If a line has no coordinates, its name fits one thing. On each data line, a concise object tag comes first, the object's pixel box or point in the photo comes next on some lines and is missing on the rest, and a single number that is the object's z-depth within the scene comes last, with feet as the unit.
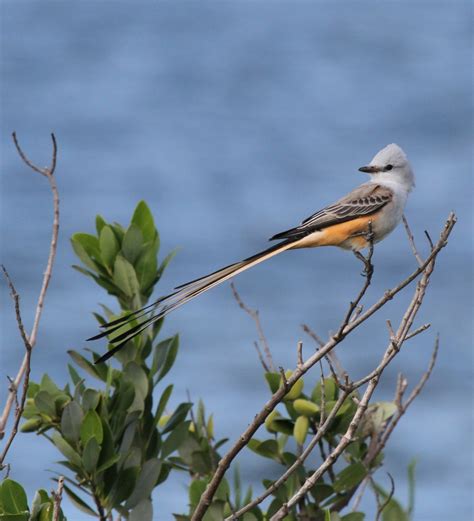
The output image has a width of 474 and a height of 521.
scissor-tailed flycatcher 23.00
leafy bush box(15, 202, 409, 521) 17.92
